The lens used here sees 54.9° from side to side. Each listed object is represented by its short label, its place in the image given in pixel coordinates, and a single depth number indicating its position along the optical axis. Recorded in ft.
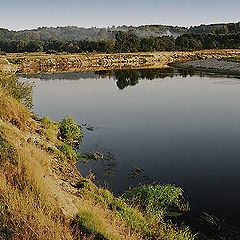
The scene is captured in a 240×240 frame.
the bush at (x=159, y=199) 32.93
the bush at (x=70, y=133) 57.82
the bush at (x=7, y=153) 27.91
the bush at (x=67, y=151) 48.60
